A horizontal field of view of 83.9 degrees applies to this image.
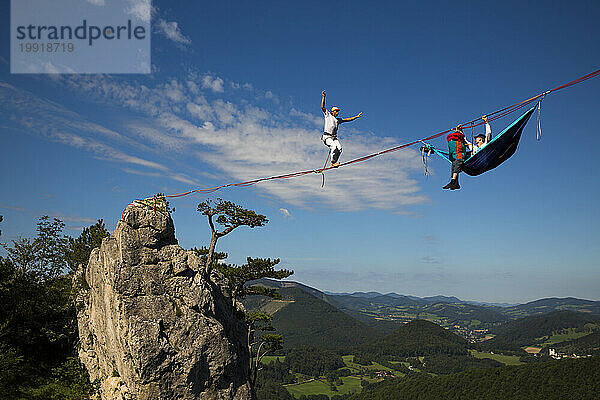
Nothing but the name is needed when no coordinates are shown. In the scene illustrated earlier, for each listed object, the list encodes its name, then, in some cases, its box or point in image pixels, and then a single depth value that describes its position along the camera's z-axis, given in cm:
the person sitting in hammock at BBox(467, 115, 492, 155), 781
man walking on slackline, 1070
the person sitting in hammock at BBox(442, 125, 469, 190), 848
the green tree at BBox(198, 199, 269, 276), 2086
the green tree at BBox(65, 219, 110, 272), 3052
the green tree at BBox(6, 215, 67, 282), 2480
